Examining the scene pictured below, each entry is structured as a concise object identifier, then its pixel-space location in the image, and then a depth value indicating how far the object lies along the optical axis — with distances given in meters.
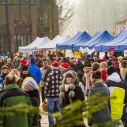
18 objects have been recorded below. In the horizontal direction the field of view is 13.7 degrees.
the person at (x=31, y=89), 9.26
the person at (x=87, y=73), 16.76
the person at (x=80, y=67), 22.06
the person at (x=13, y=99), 7.40
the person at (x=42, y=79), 18.50
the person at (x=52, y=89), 12.53
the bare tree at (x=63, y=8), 62.46
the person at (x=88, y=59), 24.93
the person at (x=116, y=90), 9.36
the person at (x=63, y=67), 17.15
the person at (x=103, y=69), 13.90
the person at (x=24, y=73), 15.06
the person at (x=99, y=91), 7.99
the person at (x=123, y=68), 15.76
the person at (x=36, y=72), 17.88
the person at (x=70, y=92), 9.59
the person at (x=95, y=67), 13.14
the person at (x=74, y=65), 22.15
